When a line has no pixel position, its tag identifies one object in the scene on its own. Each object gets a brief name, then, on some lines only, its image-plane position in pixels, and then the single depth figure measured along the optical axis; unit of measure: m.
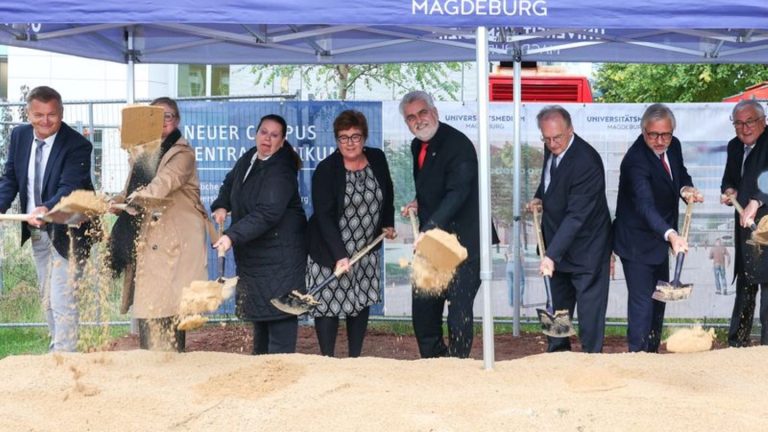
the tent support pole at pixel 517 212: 7.28
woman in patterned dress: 5.74
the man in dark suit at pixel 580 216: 5.36
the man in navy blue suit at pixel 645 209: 5.54
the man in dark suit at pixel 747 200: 5.77
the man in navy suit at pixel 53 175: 5.64
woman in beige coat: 5.25
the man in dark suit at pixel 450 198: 5.58
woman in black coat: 5.45
